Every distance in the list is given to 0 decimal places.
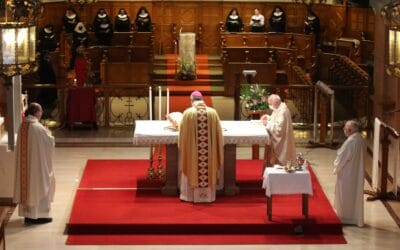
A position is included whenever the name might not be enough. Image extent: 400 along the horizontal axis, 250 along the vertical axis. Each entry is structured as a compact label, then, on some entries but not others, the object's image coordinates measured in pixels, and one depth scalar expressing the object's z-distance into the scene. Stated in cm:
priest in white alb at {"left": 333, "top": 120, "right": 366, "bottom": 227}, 1423
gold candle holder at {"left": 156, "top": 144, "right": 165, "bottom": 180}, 1638
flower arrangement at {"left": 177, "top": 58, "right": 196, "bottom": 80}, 2578
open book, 1560
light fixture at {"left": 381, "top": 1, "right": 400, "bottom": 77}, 1177
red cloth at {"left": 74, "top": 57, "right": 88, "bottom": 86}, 2133
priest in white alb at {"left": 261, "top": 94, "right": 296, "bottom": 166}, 1587
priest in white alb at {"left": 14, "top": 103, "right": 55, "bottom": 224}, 1438
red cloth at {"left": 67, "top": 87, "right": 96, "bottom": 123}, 2064
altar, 1527
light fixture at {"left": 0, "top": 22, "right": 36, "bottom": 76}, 1337
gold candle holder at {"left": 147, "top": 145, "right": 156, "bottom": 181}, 1639
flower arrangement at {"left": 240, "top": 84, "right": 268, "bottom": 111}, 1716
